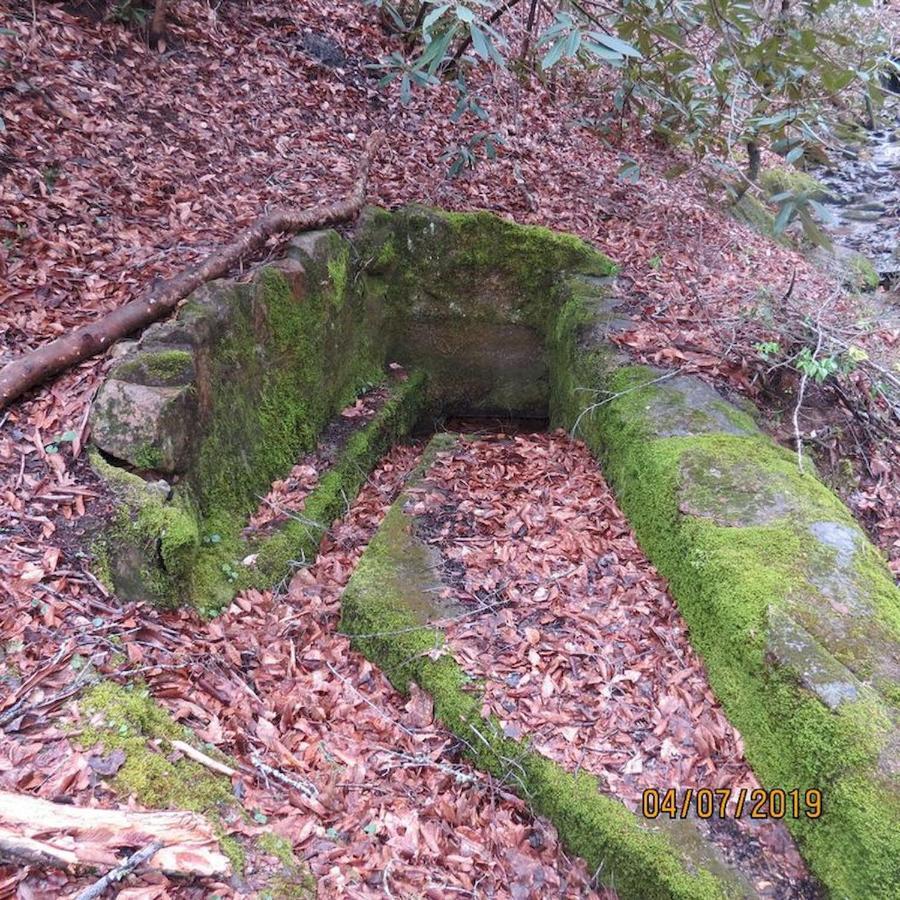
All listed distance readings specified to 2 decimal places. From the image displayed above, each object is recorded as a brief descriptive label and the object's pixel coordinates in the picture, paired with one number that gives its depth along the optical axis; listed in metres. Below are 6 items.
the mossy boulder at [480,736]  2.89
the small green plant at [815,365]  4.99
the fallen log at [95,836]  1.99
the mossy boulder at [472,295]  7.05
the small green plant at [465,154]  6.37
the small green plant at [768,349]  5.24
